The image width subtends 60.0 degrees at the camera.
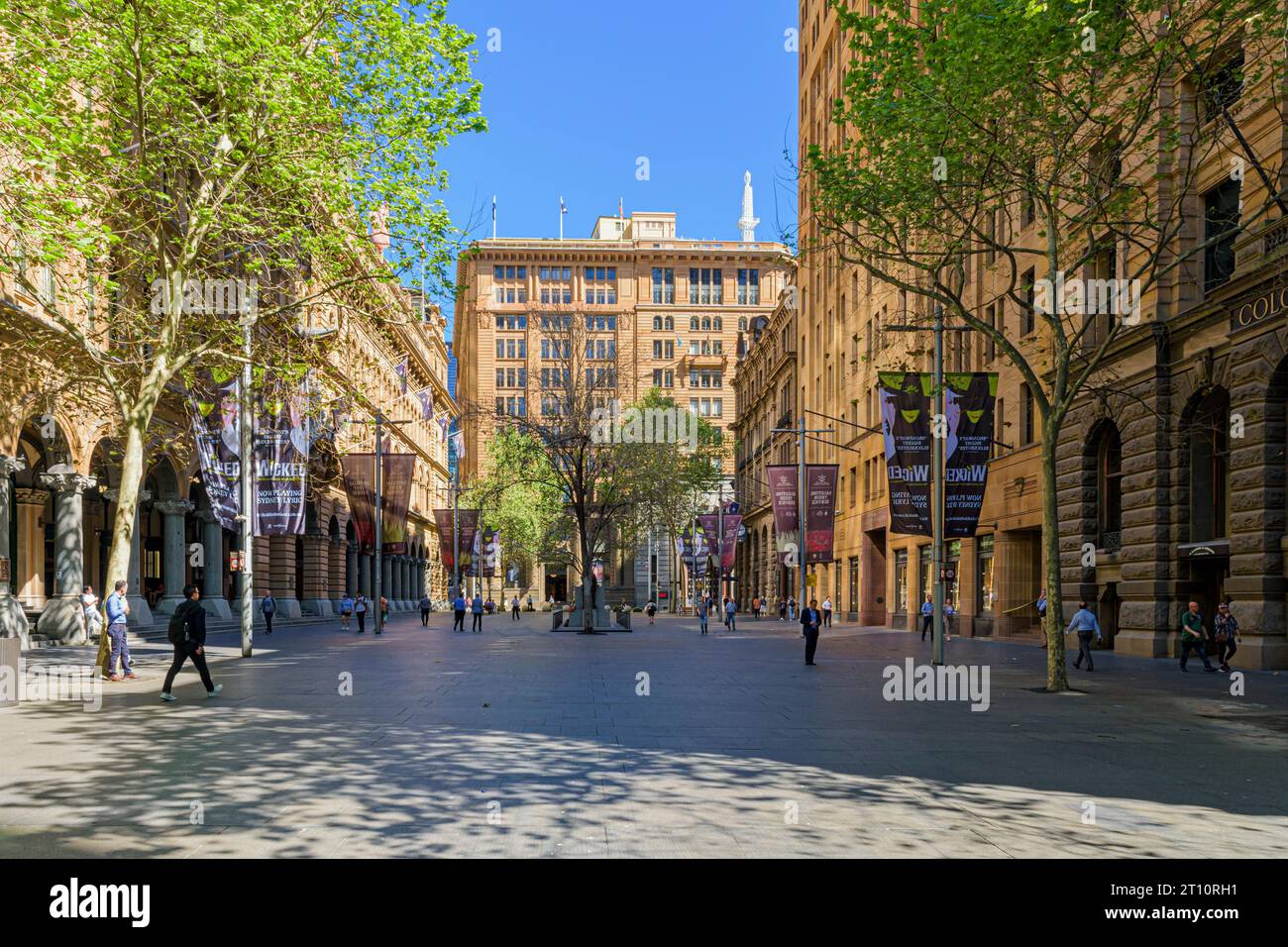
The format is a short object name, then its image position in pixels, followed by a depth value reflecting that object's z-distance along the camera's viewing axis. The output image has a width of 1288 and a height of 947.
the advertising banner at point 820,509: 48.06
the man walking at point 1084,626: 23.91
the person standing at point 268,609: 41.62
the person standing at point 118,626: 19.69
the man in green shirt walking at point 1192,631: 23.08
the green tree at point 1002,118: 18.08
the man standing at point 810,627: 25.86
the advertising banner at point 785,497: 50.38
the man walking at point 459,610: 47.99
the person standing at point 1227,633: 23.17
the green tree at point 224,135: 19.12
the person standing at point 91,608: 21.75
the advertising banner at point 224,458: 27.89
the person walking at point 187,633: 16.58
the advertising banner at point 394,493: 45.94
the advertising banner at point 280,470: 29.59
